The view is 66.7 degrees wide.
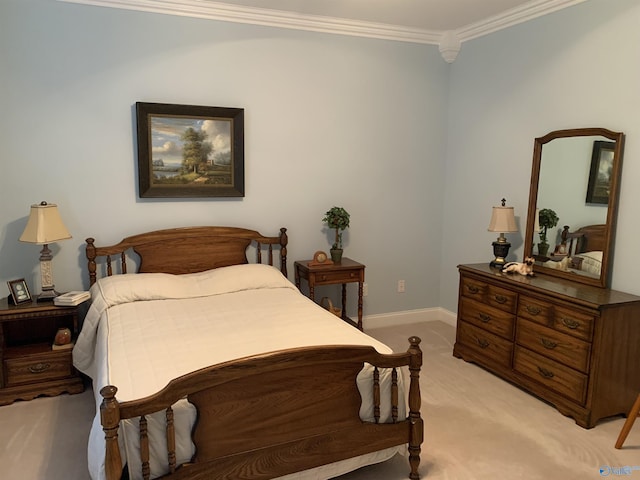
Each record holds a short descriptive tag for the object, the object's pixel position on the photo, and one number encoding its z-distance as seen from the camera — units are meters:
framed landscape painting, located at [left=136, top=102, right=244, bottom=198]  3.54
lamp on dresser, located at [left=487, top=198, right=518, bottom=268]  3.58
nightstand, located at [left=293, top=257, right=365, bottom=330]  3.82
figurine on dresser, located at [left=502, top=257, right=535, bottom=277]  3.40
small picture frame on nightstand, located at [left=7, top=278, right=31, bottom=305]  3.11
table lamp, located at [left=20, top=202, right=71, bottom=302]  3.08
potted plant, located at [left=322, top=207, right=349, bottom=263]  3.98
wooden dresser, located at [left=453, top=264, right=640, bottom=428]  2.72
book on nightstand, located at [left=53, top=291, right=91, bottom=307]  3.09
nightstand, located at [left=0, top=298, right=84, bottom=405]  2.98
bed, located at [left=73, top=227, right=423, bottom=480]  1.81
